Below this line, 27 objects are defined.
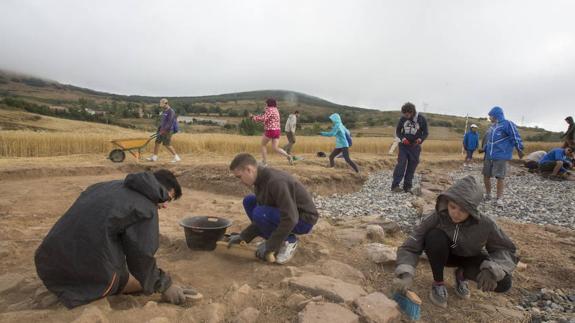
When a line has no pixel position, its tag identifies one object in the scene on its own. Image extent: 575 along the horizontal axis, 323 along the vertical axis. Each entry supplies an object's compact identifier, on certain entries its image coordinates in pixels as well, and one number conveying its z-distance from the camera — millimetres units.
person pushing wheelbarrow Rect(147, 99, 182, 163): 9977
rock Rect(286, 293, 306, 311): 2727
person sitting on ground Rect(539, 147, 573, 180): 11380
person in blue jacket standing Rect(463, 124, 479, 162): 14047
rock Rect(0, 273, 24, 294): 2988
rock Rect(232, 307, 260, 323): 2514
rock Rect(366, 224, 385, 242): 4562
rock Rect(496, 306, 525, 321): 2928
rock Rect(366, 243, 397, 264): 3715
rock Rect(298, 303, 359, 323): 2479
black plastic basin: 3670
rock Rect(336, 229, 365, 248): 4357
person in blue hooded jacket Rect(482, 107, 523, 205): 6634
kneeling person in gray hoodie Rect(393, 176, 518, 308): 2812
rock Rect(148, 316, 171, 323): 2303
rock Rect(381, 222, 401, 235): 4941
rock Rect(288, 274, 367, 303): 2852
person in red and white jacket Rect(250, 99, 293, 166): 9164
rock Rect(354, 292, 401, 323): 2619
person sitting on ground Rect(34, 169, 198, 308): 2375
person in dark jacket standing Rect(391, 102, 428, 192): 7164
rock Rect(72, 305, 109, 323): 2223
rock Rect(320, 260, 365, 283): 3426
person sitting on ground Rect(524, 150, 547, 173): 14016
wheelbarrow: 10039
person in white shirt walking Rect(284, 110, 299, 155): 12250
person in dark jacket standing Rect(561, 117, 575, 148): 12156
